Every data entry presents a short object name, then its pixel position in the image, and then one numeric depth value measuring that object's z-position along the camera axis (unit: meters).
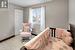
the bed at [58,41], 1.12
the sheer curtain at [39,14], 2.73
